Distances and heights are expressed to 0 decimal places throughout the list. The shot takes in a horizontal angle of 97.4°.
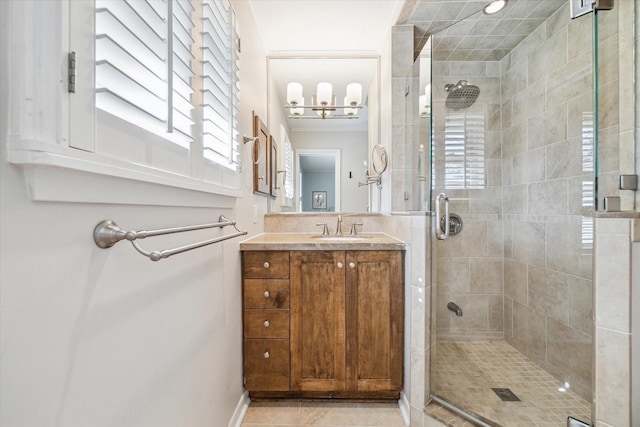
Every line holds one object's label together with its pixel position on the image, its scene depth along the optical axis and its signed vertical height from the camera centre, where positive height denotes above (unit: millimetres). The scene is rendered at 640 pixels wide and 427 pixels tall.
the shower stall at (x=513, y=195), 1351 +113
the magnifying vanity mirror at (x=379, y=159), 2151 +421
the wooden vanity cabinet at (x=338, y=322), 1628 -641
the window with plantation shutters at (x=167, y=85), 608 +351
